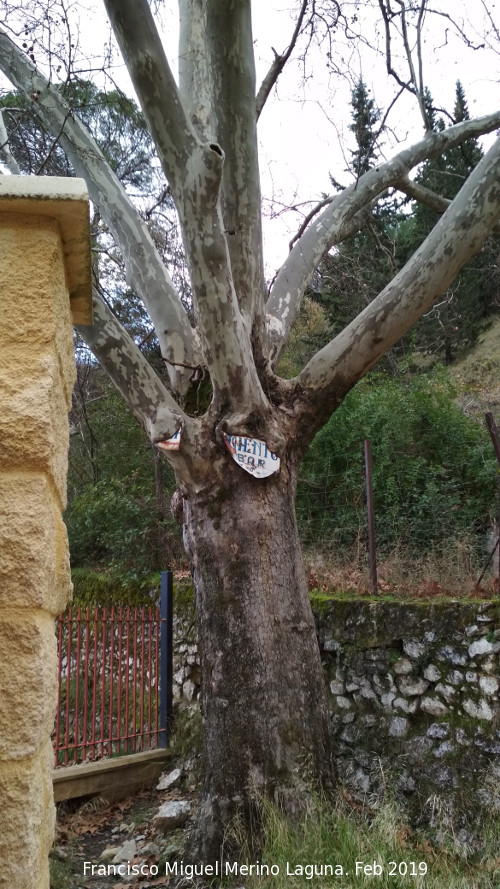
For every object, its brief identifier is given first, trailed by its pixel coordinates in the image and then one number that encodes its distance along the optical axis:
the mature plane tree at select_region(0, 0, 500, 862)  3.68
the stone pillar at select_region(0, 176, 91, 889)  1.37
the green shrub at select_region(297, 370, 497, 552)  7.23
